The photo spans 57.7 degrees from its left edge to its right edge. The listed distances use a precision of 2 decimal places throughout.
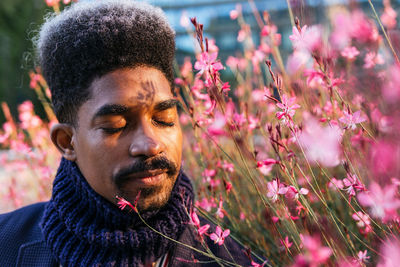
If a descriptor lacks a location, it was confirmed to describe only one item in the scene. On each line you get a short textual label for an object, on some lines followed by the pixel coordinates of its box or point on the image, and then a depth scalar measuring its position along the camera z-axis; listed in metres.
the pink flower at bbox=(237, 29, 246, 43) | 1.93
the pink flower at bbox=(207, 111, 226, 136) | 0.90
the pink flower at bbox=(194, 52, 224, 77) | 0.96
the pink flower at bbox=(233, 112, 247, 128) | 1.34
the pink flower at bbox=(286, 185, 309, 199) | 0.92
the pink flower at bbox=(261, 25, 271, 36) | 1.46
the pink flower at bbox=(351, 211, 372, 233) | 1.15
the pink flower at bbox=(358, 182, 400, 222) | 0.63
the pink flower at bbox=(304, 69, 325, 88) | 1.02
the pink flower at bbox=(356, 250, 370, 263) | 0.86
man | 1.02
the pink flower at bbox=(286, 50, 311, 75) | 1.12
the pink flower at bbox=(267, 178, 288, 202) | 0.92
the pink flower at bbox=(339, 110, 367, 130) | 0.89
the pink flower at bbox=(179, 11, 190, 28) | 1.53
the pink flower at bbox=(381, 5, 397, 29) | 1.37
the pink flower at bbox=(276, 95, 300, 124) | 0.85
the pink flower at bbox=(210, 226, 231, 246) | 1.07
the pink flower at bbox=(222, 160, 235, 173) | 1.52
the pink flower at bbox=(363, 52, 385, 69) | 1.20
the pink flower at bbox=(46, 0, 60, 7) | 1.45
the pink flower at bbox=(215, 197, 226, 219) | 1.22
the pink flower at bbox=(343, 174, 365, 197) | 0.89
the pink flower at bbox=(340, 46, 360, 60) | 1.33
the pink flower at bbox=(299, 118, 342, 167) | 0.61
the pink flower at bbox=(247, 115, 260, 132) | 1.39
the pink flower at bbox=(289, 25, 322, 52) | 0.87
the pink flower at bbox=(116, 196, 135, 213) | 0.97
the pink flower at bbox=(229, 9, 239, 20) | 1.70
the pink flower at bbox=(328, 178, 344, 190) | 1.25
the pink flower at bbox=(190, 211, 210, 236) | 1.03
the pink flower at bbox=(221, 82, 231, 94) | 1.00
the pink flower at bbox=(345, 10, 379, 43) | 0.78
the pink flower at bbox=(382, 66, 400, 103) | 0.53
